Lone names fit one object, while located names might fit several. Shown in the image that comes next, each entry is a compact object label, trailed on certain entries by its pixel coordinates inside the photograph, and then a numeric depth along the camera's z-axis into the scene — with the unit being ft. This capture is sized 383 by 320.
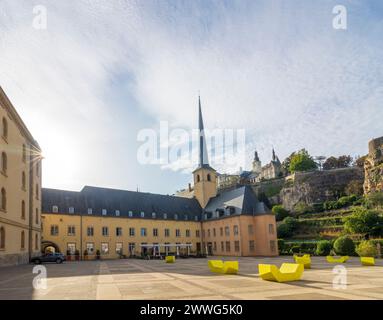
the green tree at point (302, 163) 382.42
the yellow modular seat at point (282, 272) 51.00
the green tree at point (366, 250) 127.03
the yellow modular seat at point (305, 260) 79.20
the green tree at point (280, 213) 276.82
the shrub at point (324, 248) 151.84
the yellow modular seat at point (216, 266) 68.69
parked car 118.29
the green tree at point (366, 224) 182.33
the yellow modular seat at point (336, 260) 98.91
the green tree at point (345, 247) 137.49
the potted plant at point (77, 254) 164.23
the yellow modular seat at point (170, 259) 120.06
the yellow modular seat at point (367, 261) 85.61
